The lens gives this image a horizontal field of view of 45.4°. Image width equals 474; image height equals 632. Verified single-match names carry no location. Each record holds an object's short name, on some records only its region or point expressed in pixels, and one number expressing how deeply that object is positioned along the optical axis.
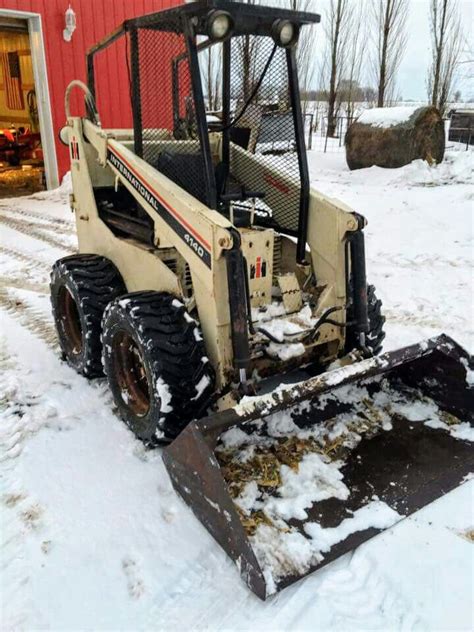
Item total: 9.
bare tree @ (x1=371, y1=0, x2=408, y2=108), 19.30
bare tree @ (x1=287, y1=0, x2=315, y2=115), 18.27
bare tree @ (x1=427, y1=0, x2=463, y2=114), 19.39
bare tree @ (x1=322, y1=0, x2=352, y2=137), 19.91
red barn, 10.23
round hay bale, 11.56
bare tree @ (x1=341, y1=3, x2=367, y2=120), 20.70
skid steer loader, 2.70
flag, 15.42
